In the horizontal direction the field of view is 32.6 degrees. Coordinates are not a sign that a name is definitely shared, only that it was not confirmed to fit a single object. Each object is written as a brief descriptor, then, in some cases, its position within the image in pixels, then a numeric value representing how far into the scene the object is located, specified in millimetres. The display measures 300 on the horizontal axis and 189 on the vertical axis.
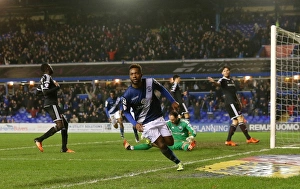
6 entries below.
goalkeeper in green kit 13477
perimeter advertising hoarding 28750
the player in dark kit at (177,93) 18297
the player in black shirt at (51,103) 13312
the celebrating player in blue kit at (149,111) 8852
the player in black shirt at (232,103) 15164
